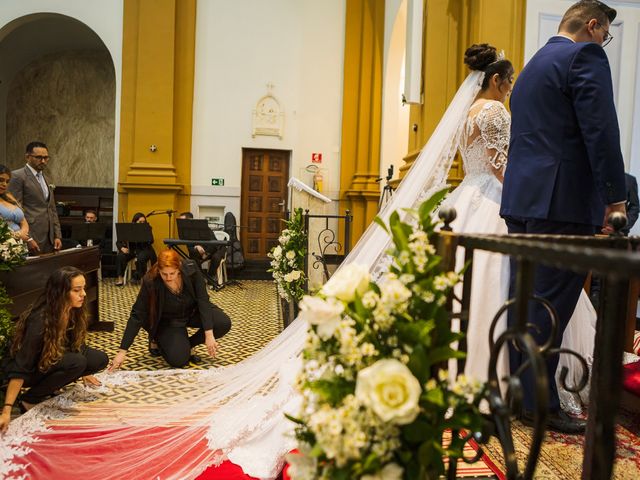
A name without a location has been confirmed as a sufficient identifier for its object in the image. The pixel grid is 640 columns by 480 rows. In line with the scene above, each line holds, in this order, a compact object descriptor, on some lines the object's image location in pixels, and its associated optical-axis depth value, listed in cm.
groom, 224
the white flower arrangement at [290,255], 520
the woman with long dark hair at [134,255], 869
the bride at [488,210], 268
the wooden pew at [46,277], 376
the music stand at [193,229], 802
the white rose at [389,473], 108
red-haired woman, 408
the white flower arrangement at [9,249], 335
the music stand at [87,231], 839
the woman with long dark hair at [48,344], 302
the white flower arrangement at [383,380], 107
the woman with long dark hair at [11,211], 419
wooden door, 1110
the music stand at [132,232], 832
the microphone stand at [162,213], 975
